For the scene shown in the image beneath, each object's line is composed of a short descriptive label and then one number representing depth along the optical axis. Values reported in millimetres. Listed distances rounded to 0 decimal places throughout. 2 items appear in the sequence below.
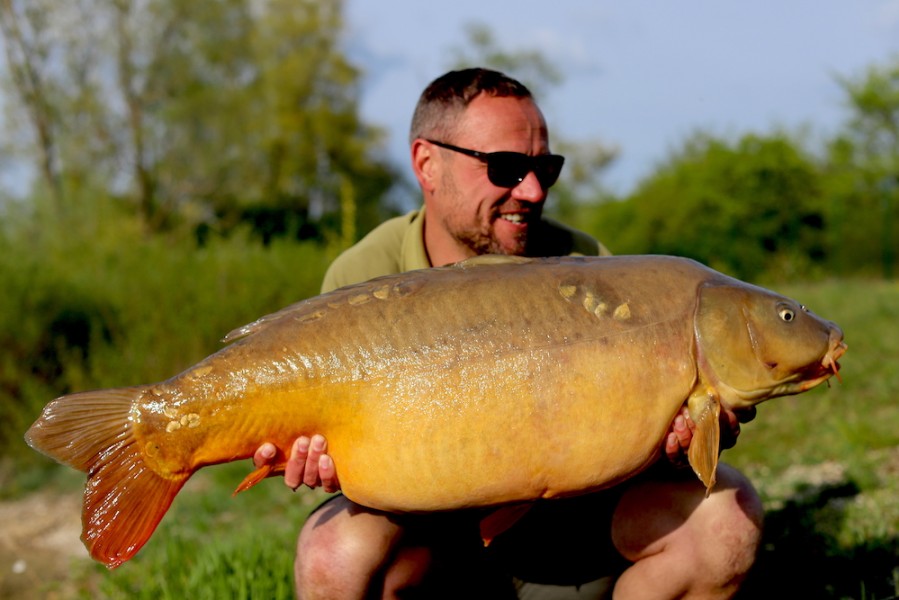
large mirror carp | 1930
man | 2271
